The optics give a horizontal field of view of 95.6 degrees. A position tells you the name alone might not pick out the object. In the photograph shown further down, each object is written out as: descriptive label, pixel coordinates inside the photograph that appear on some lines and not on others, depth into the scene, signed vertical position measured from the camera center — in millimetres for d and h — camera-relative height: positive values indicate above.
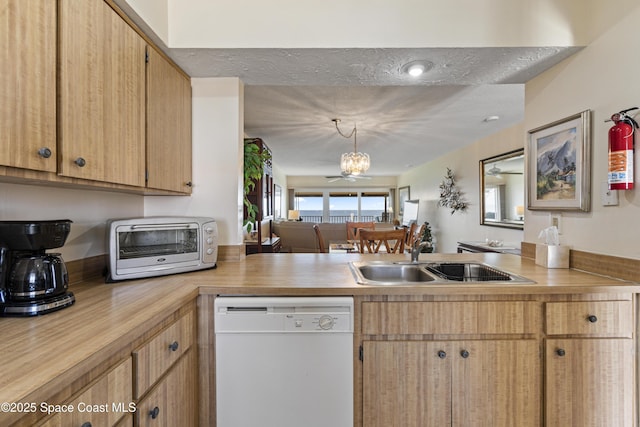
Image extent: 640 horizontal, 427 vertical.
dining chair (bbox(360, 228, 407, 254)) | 2590 -211
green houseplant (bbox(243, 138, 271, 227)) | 2283 +380
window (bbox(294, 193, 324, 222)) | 9914 +244
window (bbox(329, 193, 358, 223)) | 9972 +247
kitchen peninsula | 1291 -614
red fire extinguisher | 1317 +294
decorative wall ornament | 4973 +306
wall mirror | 3424 +295
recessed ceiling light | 1691 +867
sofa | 4715 -380
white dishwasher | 1292 -672
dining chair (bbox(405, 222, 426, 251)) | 3558 -321
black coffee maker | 931 -188
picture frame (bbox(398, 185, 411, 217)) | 8262 +503
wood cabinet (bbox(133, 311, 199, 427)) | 928 -605
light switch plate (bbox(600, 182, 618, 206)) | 1412 +84
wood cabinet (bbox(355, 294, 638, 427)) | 1293 -670
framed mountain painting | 1555 +285
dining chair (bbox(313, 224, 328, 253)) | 3742 -388
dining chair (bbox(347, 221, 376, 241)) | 4355 -233
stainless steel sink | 1735 -359
